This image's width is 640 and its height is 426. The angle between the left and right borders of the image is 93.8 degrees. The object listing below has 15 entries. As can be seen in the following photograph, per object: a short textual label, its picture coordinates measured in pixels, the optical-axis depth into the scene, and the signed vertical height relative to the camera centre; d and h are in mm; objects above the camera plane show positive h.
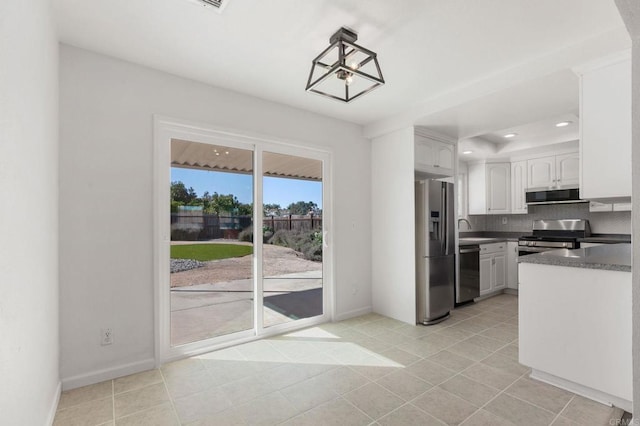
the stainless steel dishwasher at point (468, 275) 4363 -928
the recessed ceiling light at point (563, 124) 4016 +1214
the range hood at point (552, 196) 4566 +267
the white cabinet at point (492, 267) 4777 -897
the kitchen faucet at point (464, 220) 5342 -127
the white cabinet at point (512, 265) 4996 -886
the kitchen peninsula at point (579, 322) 1956 -785
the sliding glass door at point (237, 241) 2830 -291
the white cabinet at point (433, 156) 3748 +759
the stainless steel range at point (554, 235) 4483 -366
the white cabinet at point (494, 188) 5367 +447
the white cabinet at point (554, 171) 4633 +673
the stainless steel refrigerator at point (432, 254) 3674 -507
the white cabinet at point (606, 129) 2125 +616
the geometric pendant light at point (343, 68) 2072 +1288
